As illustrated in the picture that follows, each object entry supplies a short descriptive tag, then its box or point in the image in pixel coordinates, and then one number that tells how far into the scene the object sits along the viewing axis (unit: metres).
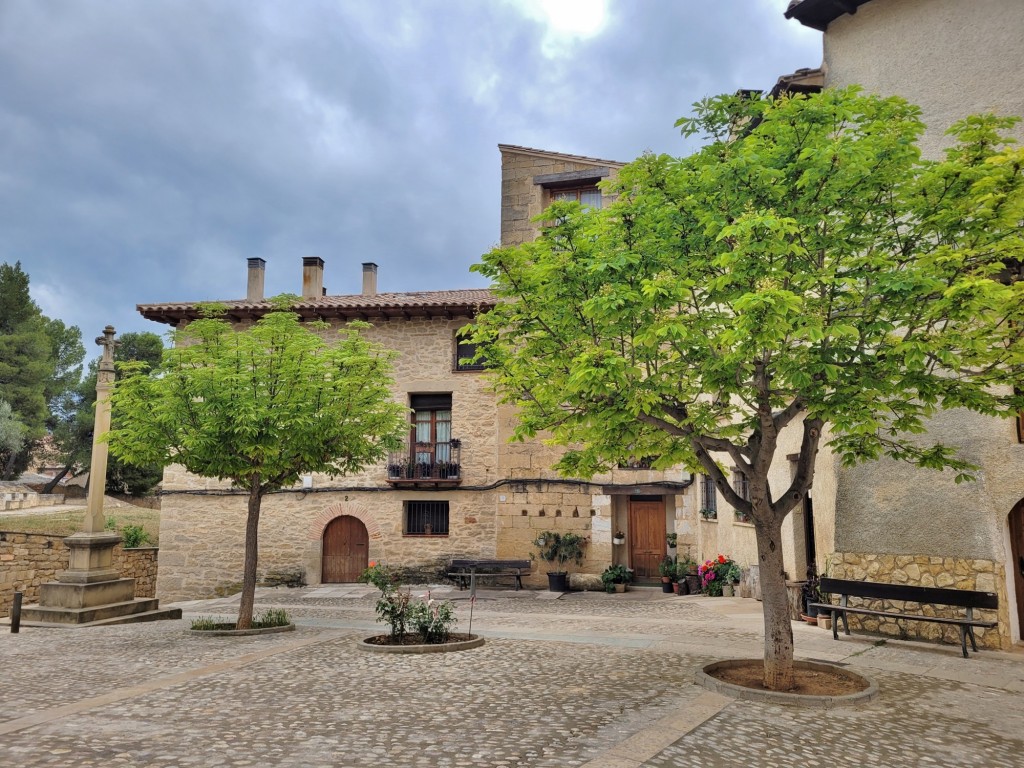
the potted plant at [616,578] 16.44
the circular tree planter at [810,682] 6.17
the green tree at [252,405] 9.86
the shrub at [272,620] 10.88
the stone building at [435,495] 17.45
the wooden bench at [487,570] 16.94
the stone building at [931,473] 8.90
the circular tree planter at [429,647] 8.57
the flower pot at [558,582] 16.67
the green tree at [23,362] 38.47
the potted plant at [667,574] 16.12
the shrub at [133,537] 23.22
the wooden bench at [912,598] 8.09
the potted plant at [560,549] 17.12
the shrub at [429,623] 9.08
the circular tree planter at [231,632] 10.31
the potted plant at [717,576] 14.50
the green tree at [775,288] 5.69
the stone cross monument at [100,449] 12.06
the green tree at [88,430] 38.25
